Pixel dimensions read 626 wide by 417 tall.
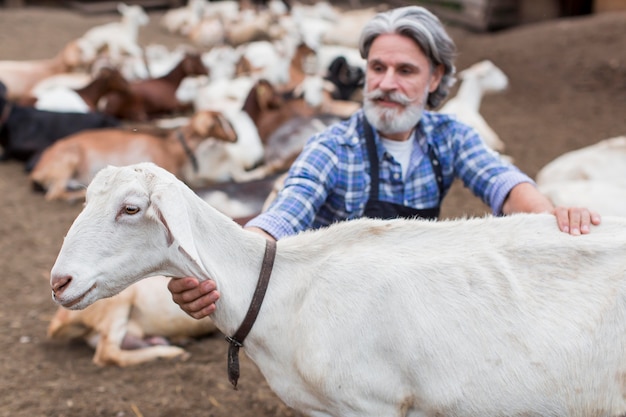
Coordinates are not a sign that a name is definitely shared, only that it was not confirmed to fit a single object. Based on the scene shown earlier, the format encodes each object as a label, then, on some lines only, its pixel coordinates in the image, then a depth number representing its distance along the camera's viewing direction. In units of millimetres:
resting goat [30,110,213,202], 7039
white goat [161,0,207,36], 16141
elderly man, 3033
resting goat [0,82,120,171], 7879
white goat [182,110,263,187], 7300
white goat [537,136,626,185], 5637
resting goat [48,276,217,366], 4129
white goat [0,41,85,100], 10266
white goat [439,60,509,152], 7945
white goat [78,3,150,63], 12570
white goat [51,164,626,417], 2271
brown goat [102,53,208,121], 9344
